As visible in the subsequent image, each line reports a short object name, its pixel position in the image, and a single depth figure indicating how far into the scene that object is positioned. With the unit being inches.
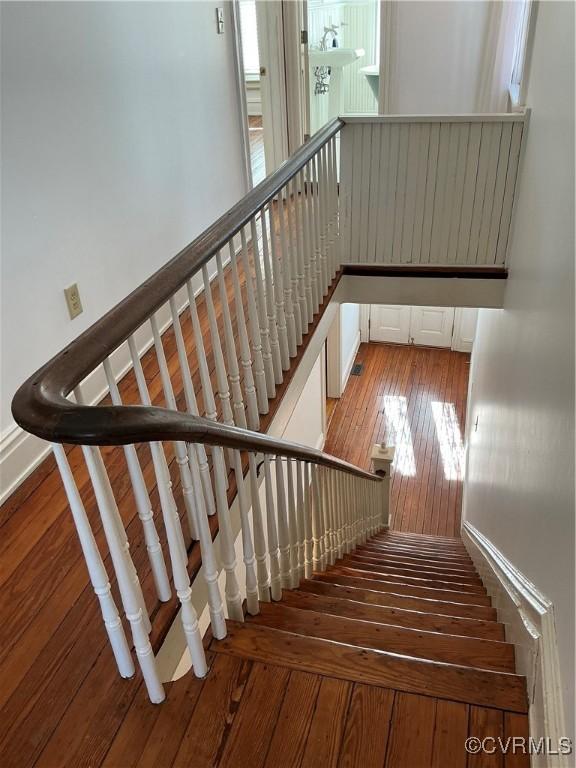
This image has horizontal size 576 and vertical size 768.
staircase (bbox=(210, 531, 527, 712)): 52.0
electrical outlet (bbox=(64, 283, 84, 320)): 91.5
